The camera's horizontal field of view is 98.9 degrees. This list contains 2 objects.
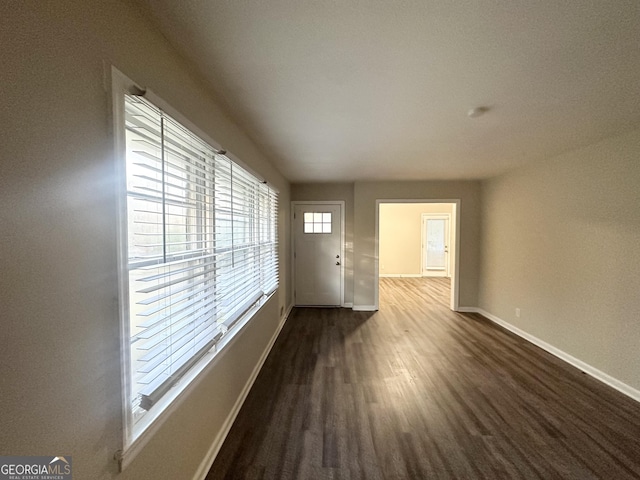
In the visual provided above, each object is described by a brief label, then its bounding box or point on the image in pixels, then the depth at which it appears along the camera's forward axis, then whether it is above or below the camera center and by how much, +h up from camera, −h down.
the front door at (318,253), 5.04 -0.33
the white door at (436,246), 8.58 -0.33
